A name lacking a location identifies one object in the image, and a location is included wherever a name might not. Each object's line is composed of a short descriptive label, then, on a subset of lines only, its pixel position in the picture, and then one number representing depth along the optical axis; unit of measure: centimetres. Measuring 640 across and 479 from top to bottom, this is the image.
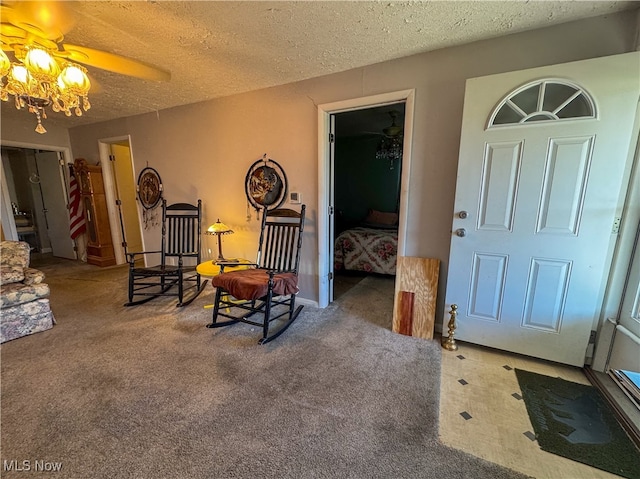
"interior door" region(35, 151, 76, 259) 461
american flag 441
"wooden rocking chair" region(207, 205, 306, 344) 218
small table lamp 290
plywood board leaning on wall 226
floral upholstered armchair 217
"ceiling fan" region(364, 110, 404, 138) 389
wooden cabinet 413
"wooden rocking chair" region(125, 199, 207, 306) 321
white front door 160
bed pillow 500
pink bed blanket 364
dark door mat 123
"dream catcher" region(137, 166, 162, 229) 376
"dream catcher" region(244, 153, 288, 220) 287
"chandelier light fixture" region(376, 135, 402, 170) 449
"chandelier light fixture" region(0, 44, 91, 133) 142
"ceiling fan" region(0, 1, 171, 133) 122
